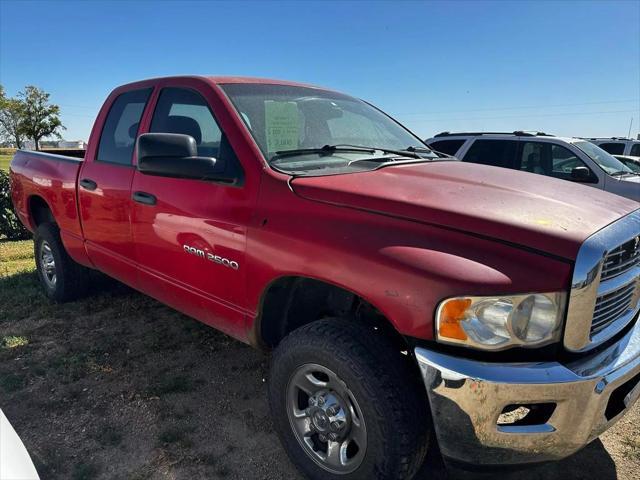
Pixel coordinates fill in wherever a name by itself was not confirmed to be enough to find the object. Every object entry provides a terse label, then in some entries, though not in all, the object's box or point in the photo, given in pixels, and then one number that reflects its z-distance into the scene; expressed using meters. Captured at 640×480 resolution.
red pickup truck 1.74
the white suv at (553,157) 7.32
